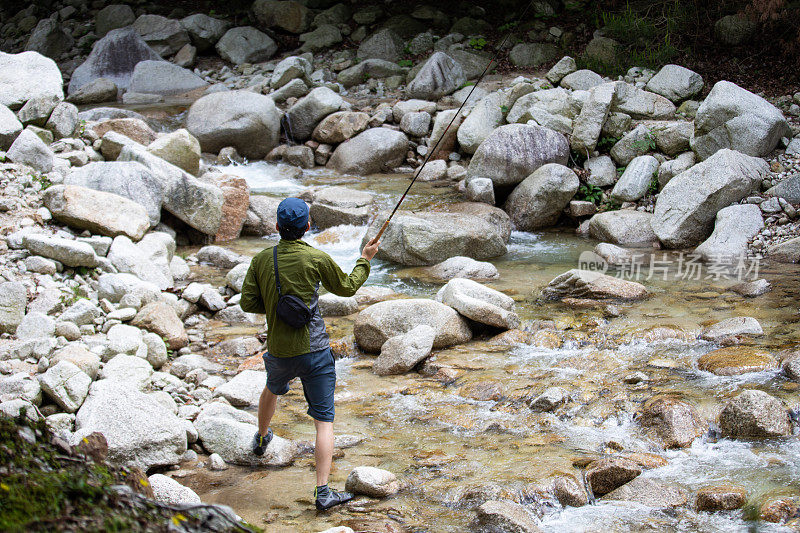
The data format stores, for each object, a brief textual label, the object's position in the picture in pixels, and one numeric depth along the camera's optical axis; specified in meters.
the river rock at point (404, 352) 6.03
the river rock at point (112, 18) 20.70
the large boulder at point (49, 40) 19.88
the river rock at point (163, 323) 6.34
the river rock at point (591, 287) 7.43
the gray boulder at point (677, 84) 12.64
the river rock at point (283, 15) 20.34
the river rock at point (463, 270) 8.73
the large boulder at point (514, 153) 11.21
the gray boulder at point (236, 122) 13.77
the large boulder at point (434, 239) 9.32
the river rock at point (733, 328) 6.03
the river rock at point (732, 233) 8.76
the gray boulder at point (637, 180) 10.75
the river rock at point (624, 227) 9.84
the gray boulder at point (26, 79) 9.55
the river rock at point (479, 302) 6.68
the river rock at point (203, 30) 19.77
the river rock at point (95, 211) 7.70
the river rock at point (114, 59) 17.93
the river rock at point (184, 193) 9.56
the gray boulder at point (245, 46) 19.30
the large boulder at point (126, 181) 8.84
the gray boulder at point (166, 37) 19.62
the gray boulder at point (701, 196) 9.42
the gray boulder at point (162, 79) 17.50
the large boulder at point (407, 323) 6.54
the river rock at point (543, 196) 10.71
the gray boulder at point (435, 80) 15.80
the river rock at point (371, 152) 13.87
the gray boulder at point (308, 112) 14.80
